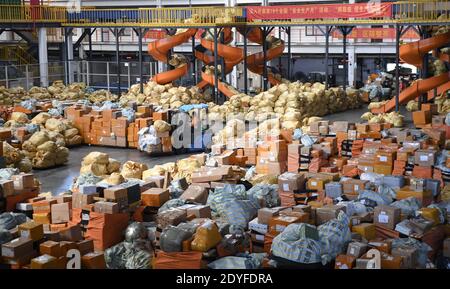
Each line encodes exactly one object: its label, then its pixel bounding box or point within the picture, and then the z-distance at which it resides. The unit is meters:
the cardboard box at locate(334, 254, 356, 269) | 7.29
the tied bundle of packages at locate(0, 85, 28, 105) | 23.25
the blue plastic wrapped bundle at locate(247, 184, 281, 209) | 10.38
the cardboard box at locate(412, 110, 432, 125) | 17.90
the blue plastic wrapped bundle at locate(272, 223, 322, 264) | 7.28
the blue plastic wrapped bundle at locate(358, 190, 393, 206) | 9.78
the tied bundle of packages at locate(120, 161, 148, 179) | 13.66
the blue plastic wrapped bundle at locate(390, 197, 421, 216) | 9.32
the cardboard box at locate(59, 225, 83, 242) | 8.48
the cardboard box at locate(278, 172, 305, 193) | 10.70
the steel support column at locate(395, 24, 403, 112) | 20.52
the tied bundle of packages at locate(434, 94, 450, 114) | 21.38
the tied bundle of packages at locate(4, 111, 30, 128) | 18.28
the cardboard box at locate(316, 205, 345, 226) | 8.77
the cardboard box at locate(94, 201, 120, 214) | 9.08
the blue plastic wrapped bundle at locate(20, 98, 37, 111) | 21.25
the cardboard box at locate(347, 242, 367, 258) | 7.48
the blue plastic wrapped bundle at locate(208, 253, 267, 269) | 7.36
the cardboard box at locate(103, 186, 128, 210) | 9.28
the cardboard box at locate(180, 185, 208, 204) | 10.10
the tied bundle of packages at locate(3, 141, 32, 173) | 14.46
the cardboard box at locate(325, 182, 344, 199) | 10.59
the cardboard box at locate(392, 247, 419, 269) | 7.48
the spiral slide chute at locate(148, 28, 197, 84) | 25.62
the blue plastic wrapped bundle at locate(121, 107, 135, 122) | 18.45
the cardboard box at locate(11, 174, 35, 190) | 10.29
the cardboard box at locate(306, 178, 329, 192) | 10.85
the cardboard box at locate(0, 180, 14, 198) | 9.86
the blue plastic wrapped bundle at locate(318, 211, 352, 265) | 7.62
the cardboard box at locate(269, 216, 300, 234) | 8.23
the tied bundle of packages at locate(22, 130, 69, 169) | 15.85
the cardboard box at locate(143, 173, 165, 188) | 10.85
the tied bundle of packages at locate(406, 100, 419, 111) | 23.53
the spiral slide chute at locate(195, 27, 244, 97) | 24.50
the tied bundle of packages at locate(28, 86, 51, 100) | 24.11
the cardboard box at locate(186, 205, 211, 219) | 8.98
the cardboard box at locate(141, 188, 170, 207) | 9.80
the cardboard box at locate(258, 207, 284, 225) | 8.52
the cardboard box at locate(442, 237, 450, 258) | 8.42
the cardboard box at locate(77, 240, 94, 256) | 8.09
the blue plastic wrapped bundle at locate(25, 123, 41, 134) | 16.94
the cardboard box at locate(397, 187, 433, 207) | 10.05
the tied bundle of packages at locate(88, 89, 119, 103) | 24.69
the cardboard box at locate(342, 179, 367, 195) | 10.49
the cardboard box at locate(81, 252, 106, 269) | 7.82
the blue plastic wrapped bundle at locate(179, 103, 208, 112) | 18.56
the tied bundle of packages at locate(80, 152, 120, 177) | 14.27
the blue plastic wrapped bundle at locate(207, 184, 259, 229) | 9.23
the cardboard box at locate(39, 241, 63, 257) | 7.63
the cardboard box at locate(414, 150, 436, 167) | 12.57
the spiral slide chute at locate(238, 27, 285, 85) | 26.05
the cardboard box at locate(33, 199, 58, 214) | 9.71
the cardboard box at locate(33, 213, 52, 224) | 9.63
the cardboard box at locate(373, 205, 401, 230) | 8.73
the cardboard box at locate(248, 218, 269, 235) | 8.55
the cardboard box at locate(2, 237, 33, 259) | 7.40
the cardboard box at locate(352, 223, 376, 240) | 8.38
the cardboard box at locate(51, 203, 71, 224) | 9.58
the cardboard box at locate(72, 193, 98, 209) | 9.42
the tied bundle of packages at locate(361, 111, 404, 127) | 19.33
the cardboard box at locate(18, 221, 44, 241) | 7.80
